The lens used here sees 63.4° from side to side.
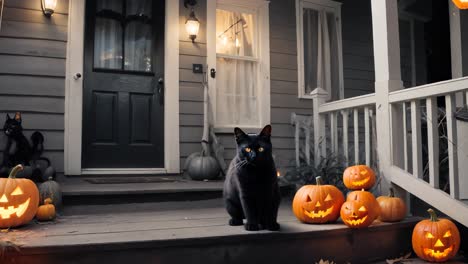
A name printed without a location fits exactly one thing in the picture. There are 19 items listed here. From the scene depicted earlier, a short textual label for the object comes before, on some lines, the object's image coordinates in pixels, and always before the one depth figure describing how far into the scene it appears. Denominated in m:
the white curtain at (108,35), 4.12
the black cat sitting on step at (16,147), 3.27
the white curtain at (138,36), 4.27
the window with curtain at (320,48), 5.17
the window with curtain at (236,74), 4.65
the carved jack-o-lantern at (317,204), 2.51
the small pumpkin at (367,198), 2.48
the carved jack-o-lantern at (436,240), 2.38
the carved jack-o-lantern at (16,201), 2.18
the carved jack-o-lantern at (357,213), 2.41
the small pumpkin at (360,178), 2.89
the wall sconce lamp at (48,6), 3.70
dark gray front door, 4.04
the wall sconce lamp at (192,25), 4.35
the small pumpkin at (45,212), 2.53
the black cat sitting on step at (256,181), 2.15
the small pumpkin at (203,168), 4.00
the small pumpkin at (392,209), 2.70
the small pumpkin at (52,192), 2.78
